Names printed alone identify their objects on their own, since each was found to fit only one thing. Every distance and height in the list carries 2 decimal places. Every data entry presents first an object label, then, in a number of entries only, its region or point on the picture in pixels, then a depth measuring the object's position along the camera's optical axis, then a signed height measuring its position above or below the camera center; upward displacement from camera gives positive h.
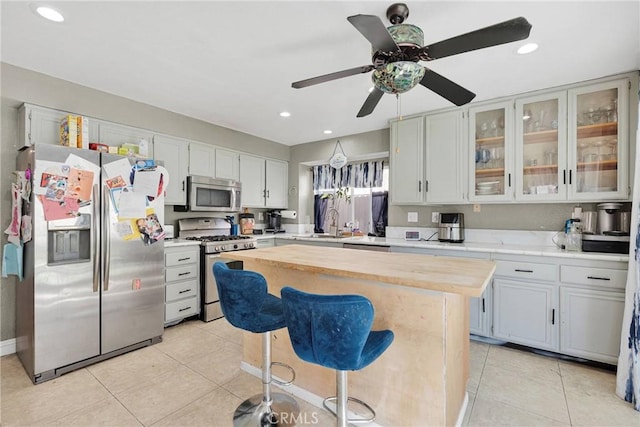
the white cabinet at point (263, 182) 4.57 +0.51
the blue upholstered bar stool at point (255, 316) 1.60 -0.58
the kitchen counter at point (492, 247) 2.41 -0.34
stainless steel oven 3.49 -0.41
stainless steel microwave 3.76 +0.24
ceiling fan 1.38 +0.87
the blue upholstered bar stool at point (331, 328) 1.19 -0.48
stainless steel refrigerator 2.21 -0.57
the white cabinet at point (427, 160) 3.39 +0.65
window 4.66 +0.09
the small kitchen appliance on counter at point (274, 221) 5.21 -0.15
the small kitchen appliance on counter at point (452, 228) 3.40 -0.17
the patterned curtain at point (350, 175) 4.74 +0.64
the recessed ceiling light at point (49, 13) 1.82 +1.27
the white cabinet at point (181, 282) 3.20 -0.79
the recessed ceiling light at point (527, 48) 2.15 +1.23
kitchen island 1.47 -0.62
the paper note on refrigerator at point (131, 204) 2.62 +0.07
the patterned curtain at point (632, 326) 1.99 -0.79
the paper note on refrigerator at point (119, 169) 2.54 +0.38
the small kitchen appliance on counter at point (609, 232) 2.41 -0.16
